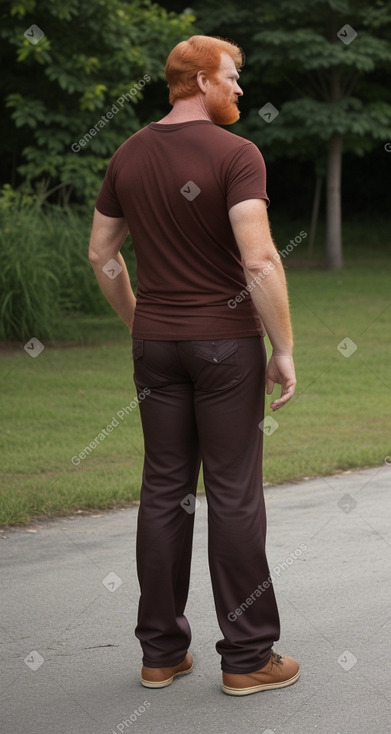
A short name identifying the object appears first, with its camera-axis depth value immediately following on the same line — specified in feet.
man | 20.15
